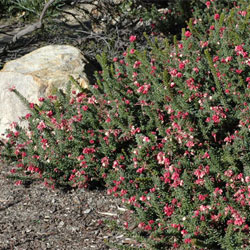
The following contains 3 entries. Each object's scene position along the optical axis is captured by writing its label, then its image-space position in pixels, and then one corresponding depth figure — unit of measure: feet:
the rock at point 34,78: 32.62
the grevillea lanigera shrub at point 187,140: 20.09
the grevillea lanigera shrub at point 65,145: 25.60
